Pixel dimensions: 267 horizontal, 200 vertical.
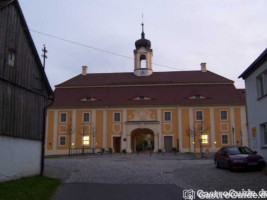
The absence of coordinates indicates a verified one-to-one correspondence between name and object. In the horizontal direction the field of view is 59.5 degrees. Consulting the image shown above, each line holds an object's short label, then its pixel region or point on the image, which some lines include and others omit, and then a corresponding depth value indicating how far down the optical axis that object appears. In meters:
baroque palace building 33.02
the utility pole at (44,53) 12.57
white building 13.06
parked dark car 11.93
